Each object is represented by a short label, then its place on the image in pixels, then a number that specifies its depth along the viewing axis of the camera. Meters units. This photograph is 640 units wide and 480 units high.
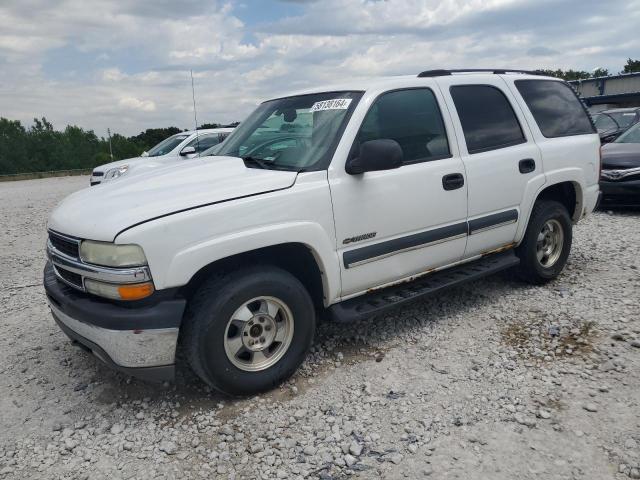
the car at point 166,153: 10.73
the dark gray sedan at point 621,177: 7.79
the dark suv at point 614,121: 11.26
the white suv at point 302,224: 2.80
